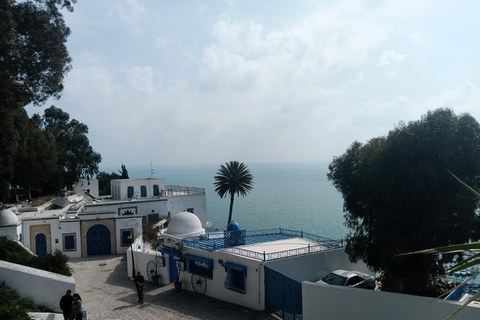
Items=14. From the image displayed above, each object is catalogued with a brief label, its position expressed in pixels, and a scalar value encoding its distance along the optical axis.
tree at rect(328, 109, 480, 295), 14.63
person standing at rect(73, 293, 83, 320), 13.84
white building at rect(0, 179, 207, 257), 29.08
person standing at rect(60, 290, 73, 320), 13.84
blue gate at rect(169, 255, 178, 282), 22.80
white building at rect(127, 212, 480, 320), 13.45
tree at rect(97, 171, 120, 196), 75.62
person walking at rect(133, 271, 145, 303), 18.91
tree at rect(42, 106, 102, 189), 53.47
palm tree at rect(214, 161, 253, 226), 43.12
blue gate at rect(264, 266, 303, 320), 16.27
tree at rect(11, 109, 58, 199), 38.25
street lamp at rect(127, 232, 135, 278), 22.95
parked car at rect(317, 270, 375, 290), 18.16
